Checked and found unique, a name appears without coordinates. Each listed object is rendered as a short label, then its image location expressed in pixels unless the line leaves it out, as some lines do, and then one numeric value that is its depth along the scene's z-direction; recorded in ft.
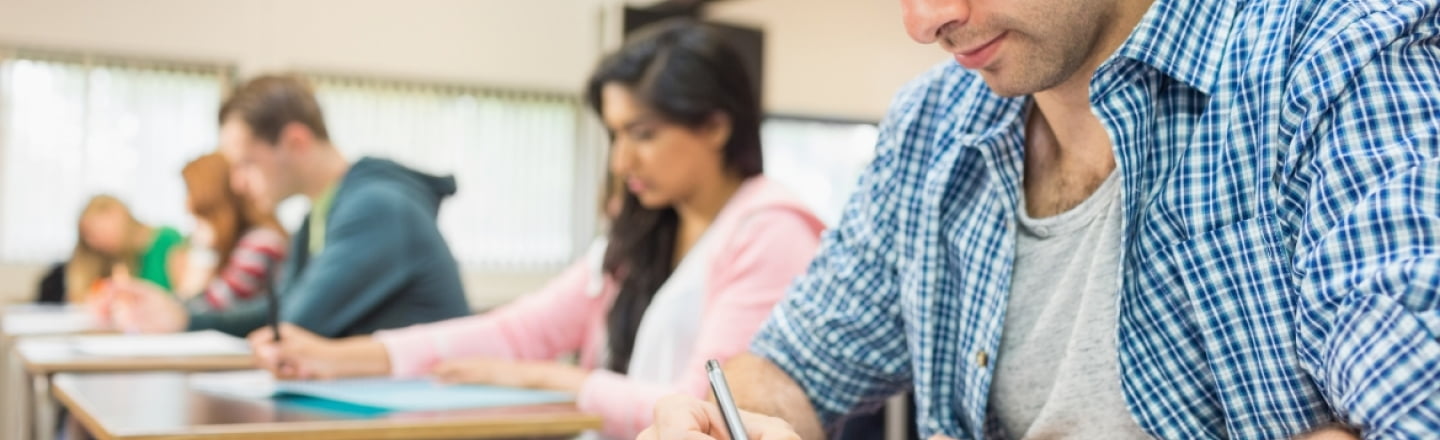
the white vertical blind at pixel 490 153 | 19.88
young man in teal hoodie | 8.16
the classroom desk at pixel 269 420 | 4.54
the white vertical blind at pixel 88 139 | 17.74
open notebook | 5.28
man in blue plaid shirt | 2.28
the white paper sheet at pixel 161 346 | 7.75
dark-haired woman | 5.92
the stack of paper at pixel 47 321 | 9.84
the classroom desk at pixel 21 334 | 8.12
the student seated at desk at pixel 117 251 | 15.10
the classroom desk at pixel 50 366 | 6.95
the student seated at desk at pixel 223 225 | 12.43
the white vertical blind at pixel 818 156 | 19.69
